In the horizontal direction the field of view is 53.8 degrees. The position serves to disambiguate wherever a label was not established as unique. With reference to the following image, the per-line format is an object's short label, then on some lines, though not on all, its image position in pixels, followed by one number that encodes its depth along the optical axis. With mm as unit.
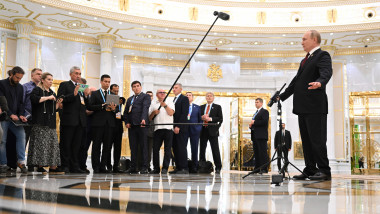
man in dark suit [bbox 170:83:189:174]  5906
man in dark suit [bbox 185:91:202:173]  6715
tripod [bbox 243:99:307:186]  2857
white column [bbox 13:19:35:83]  9711
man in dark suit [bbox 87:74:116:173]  5500
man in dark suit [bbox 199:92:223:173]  6945
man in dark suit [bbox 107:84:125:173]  5760
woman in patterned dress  4586
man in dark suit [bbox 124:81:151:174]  5602
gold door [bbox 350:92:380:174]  11367
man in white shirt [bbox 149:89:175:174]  5734
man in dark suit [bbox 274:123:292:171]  10062
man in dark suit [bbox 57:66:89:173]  5070
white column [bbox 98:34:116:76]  10852
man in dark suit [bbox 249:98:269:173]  6688
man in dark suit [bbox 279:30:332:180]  3652
